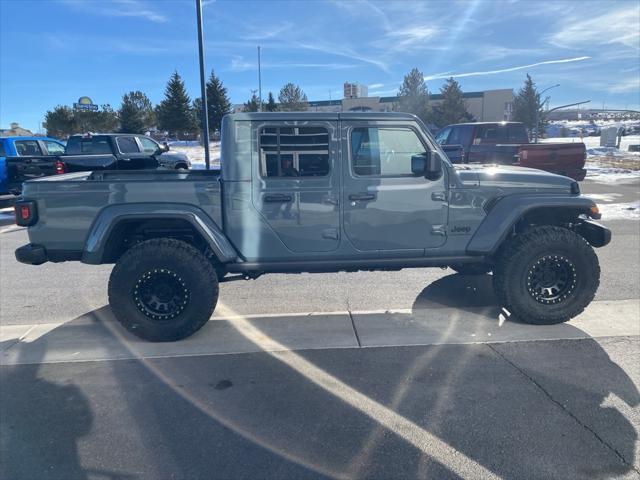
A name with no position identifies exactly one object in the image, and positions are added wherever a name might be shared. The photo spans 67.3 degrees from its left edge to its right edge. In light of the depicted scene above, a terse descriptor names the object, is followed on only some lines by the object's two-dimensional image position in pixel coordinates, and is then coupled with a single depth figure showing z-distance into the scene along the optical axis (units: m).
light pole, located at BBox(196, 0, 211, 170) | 10.84
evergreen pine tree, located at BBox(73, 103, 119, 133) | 46.12
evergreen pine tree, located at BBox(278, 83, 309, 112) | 57.28
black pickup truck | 12.41
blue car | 12.27
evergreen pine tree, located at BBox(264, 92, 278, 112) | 55.55
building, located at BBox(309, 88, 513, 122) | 65.25
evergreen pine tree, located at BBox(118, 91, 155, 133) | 46.19
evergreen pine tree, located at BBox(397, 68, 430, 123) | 52.74
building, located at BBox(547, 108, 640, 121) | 156.90
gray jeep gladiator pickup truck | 4.04
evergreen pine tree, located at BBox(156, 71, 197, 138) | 44.44
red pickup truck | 11.68
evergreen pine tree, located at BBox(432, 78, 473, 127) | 47.59
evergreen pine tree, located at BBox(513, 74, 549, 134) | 48.66
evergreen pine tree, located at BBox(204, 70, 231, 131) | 44.56
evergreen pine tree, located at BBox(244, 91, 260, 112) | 52.48
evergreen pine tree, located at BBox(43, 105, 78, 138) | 46.66
